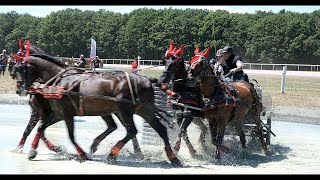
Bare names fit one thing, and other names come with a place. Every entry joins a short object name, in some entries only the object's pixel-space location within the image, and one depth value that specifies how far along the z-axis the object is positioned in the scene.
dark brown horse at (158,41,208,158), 10.64
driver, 12.66
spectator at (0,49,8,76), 33.86
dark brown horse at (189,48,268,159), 11.07
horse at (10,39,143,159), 11.11
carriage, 13.05
